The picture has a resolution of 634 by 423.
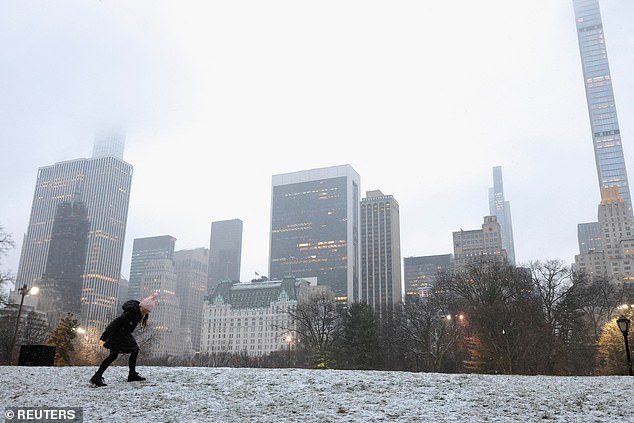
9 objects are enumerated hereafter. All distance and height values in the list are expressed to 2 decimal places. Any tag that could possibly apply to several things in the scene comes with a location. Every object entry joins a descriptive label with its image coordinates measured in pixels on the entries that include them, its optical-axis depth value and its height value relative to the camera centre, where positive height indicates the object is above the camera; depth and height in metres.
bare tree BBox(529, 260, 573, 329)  49.16 +7.17
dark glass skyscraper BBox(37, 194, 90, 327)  125.89 +10.84
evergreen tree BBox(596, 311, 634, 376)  29.56 +0.17
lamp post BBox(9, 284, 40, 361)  30.36 +3.15
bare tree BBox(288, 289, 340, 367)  64.19 +4.10
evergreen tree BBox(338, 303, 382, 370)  53.97 +0.81
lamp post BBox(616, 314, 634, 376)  19.42 +1.04
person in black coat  12.62 +0.32
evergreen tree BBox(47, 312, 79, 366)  35.88 +0.38
